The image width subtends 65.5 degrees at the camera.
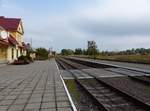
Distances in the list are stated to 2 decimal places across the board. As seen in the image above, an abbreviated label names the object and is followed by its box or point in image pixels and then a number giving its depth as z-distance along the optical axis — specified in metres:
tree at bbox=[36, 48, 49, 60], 33.05
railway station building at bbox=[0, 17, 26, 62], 15.74
